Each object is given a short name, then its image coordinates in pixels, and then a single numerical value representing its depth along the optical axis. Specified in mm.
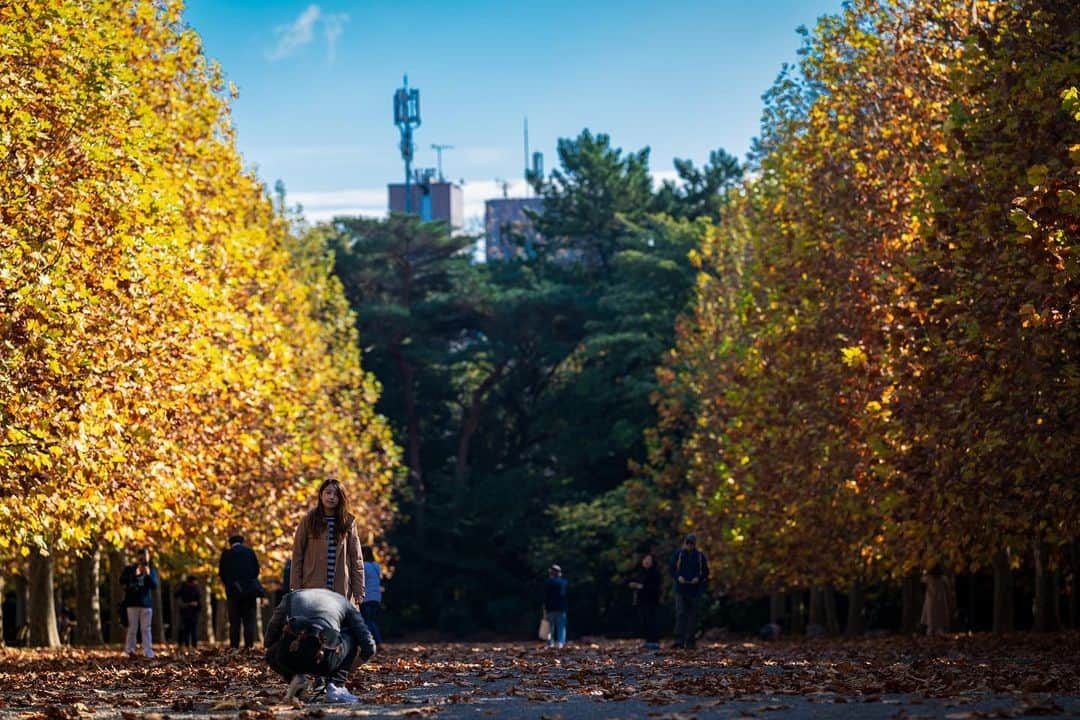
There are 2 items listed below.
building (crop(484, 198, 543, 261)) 148500
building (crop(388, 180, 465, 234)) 132625
